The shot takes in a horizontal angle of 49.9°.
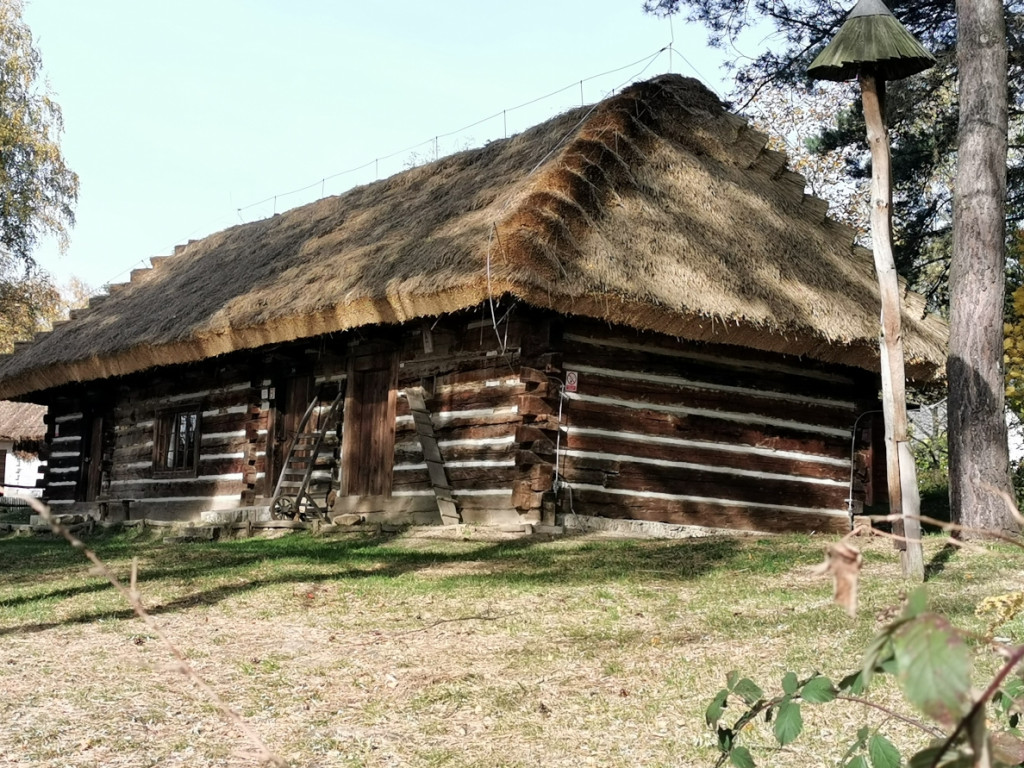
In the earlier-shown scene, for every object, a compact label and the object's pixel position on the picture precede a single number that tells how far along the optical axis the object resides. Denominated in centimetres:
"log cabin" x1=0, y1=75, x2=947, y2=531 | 1132
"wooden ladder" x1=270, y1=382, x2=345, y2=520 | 1379
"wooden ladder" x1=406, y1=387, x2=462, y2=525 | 1201
